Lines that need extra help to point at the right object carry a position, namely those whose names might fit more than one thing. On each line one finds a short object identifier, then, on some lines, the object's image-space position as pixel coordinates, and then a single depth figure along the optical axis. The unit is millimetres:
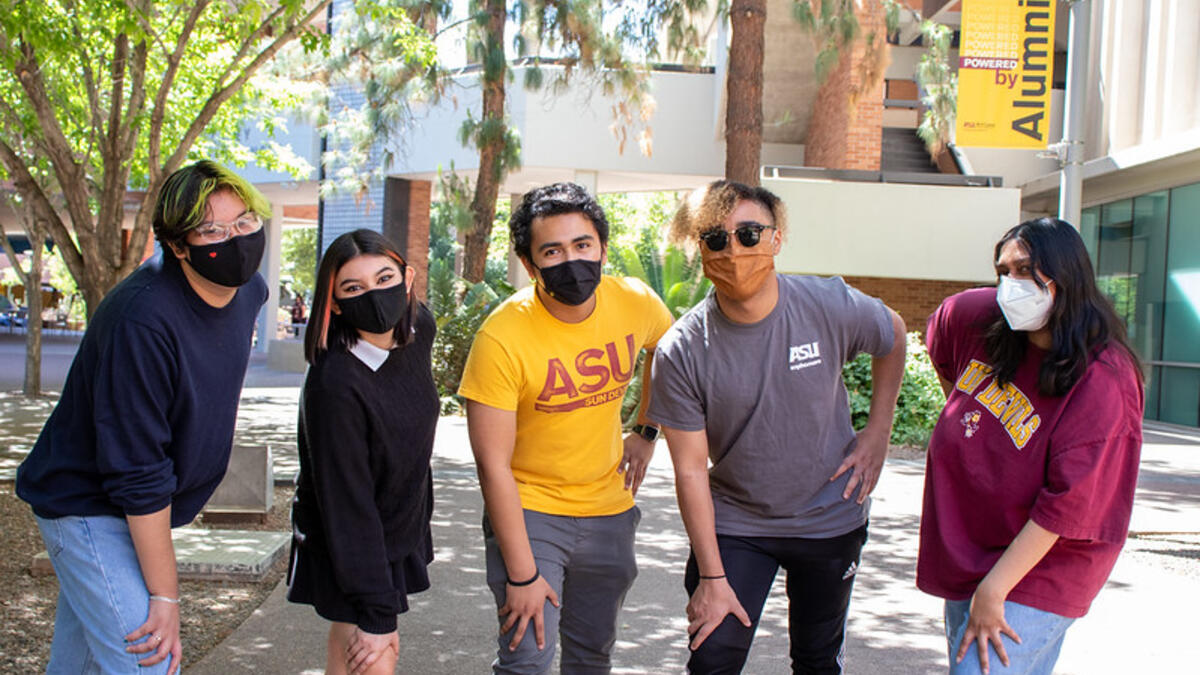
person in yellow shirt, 3277
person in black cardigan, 2938
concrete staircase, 20375
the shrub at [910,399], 12195
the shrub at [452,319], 15742
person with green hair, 2611
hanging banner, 14125
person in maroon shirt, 2710
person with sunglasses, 3252
